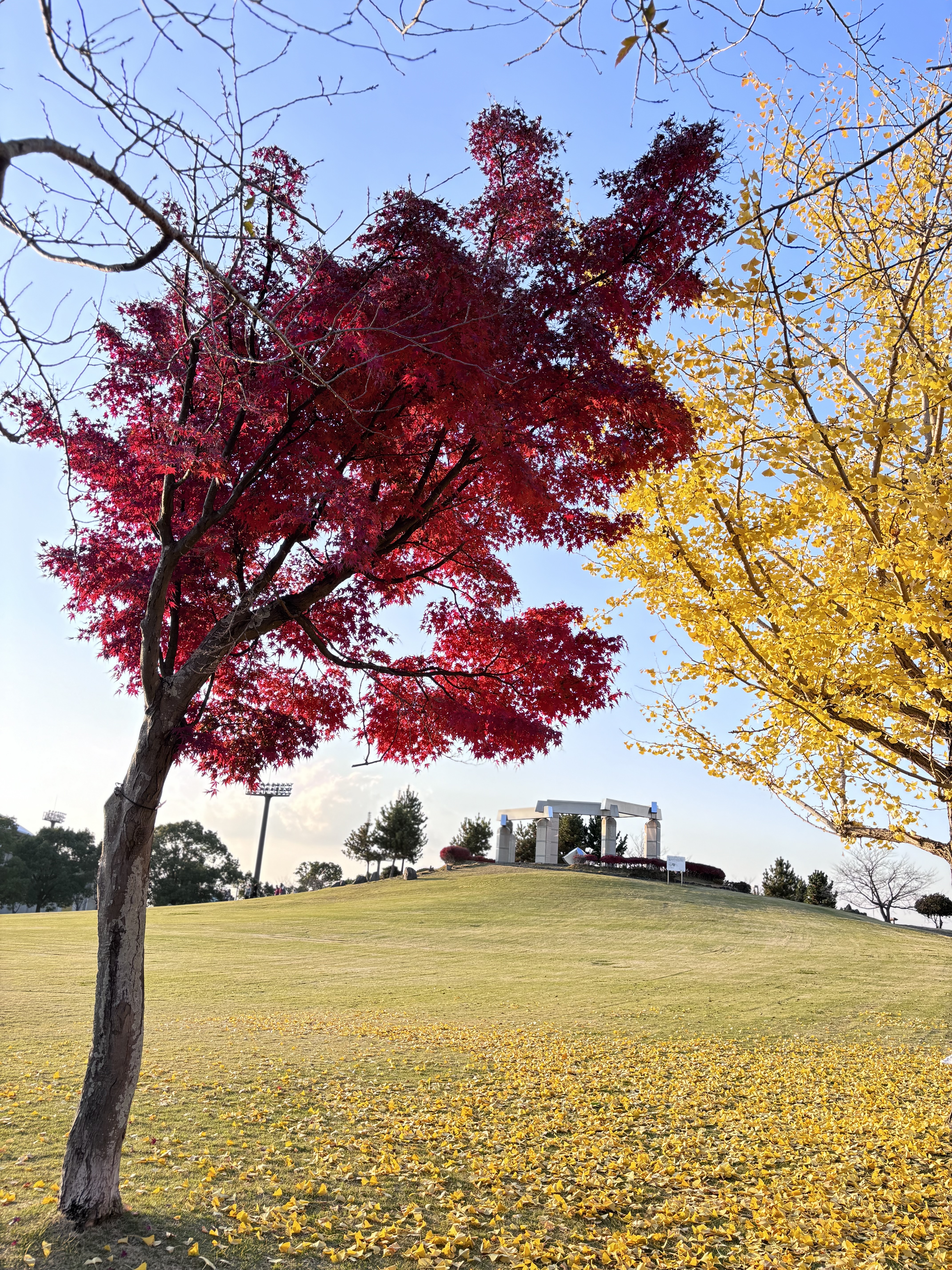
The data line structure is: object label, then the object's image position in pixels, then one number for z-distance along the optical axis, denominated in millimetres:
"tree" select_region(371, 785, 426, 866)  43656
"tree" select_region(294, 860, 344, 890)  51625
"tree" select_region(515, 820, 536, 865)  42969
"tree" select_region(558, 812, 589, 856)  44219
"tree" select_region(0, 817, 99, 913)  41469
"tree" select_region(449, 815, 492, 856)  46125
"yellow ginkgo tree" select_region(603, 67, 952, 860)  5555
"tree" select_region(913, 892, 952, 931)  34188
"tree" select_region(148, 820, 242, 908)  46000
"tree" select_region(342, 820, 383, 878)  45469
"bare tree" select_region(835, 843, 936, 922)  41312
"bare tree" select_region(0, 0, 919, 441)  2711
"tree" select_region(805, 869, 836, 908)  40312
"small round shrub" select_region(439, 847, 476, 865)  38969
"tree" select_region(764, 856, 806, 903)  40969
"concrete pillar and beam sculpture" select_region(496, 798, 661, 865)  36469
